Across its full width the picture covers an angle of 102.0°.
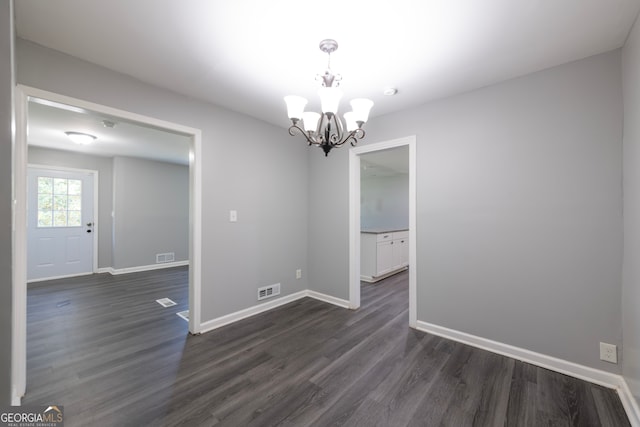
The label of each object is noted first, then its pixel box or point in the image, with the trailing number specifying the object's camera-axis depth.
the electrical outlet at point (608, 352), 1.88
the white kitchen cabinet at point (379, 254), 4.77
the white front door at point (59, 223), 4.71
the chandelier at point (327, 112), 1.76
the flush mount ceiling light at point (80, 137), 3.92
